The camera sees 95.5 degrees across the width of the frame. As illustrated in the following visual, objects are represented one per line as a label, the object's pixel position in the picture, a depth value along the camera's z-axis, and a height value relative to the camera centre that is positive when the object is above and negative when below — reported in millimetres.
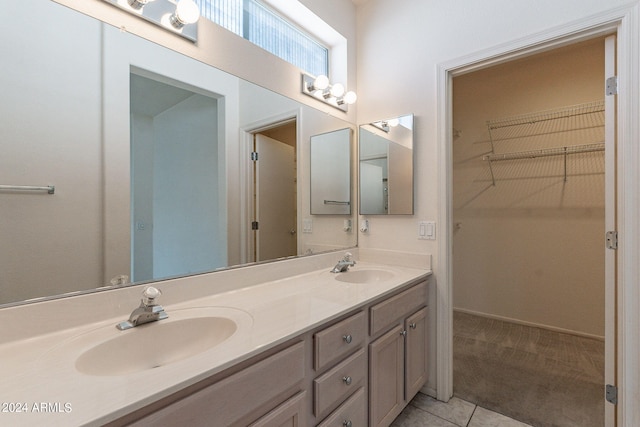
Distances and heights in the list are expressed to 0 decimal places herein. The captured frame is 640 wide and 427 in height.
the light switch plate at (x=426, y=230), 1834 -122
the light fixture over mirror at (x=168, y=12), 1130 +805
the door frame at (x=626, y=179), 1295 +142
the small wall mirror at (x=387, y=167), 1938 +316
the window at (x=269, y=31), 1475 +1065
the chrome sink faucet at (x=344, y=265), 1804 -336
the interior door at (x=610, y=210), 1388 +4
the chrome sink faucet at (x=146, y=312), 945 -338
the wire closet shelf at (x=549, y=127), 2574 +806
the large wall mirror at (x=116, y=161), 886 +194
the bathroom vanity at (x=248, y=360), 622 -408
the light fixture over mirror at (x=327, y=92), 1894 +812
